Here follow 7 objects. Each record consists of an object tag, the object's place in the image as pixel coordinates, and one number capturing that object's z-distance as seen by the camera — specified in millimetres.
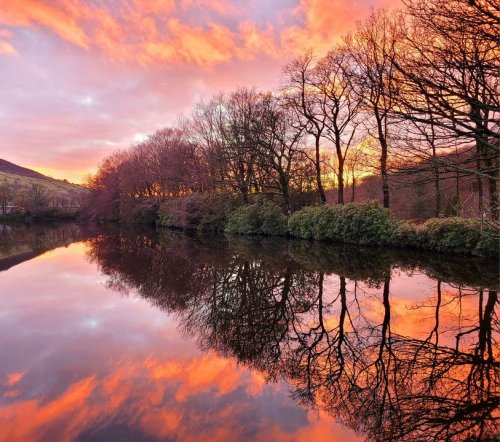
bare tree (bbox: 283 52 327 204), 26016
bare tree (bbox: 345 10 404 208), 18623
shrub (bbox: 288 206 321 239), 23922
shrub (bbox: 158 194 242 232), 33562
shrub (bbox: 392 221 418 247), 17891
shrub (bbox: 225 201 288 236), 27812
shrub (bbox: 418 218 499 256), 14133
